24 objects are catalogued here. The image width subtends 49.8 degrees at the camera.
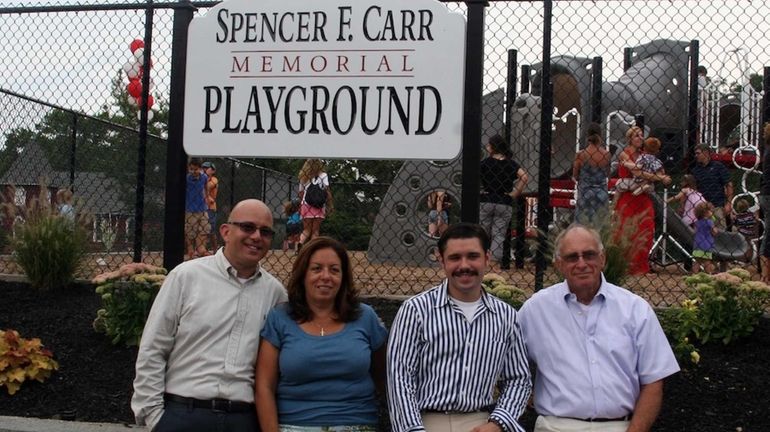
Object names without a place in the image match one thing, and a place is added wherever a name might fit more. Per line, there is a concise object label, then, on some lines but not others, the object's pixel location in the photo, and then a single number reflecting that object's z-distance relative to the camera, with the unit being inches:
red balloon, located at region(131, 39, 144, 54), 283.9
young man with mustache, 114.7
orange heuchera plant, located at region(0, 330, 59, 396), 175.6
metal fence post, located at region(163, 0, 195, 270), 160.6
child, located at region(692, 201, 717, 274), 373.7
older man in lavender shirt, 116.7
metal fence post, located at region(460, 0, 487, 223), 146.5
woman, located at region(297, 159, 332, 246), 345.1
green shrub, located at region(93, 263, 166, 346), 188.1
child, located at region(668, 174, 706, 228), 408.5
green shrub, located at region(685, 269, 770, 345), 188.4
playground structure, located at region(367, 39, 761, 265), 404.5
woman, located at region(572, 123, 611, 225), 310.5
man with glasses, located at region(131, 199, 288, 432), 119.3
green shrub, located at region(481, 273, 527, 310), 173.0
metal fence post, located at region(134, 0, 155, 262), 195.5
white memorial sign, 145.8
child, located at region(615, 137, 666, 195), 356.8
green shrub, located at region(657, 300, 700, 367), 177.8
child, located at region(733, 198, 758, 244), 451.5
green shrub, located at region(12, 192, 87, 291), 243.4
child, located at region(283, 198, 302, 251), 575.1
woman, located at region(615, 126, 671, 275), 346.1
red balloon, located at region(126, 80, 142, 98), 443.6
